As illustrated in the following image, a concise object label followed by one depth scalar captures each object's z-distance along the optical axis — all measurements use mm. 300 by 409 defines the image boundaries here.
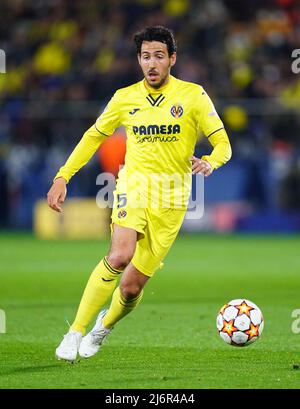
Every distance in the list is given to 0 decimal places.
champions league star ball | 13641
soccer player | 13695
